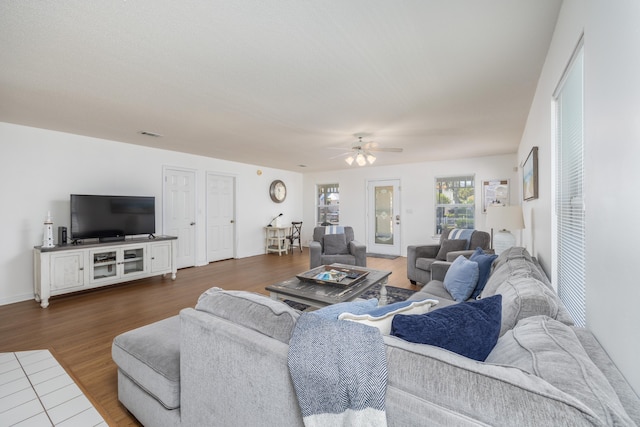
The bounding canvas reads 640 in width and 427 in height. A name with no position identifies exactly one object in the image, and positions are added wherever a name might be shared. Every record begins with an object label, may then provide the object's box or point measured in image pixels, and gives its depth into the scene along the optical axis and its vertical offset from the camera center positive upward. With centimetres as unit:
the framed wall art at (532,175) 247 +36
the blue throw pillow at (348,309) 113 -41
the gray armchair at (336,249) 467 -64
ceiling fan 406 +98
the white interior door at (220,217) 588 -7
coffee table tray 278 -67
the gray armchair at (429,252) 400 -59
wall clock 724 +59
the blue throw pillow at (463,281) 233 -58
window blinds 139 +12
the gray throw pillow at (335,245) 502 -58
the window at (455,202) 595 +22
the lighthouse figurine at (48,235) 351 -26
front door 678 -11
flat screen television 383 -3
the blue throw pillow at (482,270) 239 -50
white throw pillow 104 -40
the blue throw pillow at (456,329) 90 -39
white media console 340 -69
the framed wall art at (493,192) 528 +40
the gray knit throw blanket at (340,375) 74 -46
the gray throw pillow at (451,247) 415 -51
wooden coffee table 242 -73
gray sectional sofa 62 -45
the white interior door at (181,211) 512 +5
